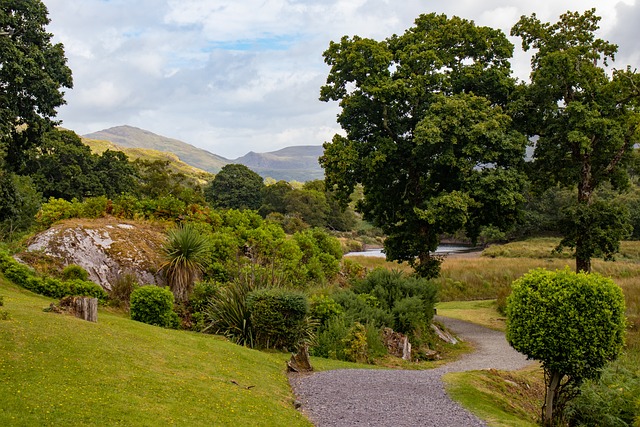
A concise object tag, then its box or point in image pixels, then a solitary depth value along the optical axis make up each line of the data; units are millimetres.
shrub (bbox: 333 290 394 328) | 16203
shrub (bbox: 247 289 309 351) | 13602
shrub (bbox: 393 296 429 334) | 17562
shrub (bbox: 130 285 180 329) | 13680
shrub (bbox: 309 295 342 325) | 15578
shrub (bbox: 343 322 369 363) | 14328
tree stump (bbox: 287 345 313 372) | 11891
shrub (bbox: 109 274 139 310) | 15930
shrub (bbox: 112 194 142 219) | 20500
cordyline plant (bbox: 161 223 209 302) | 16938
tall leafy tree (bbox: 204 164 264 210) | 91000
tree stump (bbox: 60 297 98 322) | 10962
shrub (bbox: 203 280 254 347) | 13930
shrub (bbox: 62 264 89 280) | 15469
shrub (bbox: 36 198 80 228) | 18844
